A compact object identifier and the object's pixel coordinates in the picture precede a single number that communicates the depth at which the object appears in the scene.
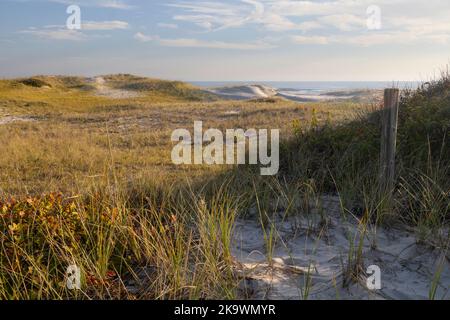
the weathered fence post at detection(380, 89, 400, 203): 5.21
